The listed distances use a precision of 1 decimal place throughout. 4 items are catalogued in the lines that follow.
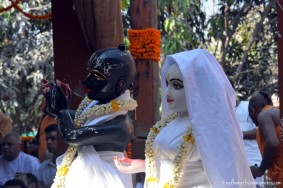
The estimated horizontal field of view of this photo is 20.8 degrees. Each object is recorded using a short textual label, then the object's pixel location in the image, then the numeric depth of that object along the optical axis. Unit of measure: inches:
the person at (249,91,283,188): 238.8
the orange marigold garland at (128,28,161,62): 317.7
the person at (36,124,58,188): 276.7
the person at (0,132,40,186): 311.4
